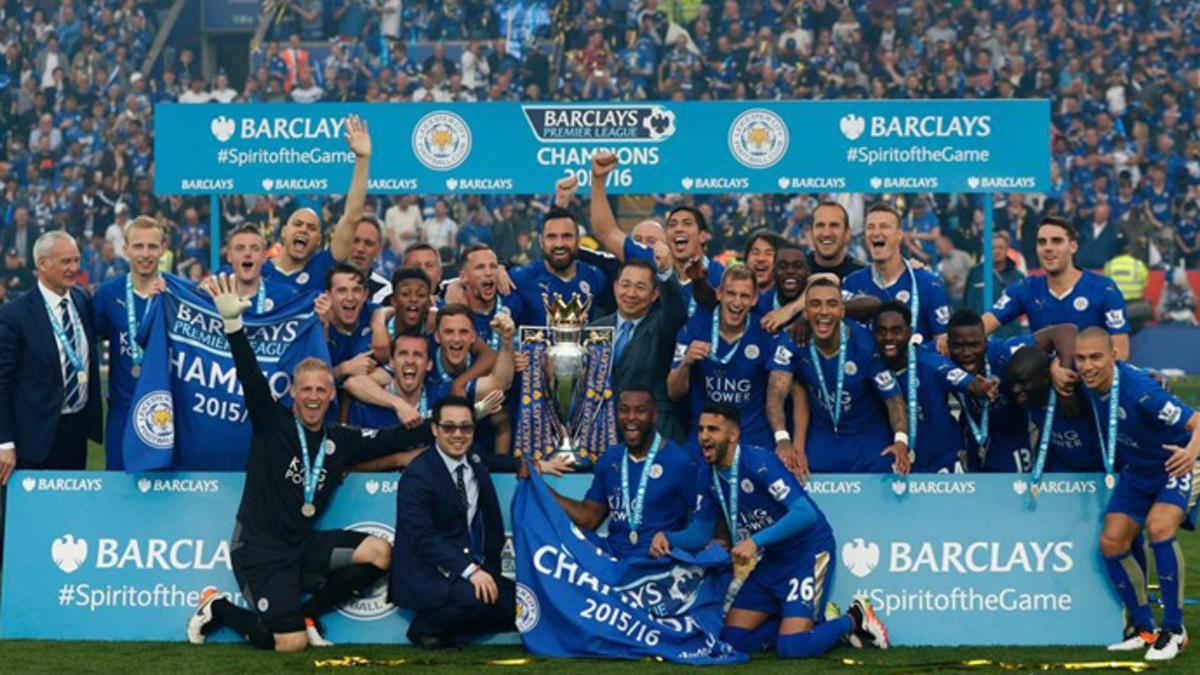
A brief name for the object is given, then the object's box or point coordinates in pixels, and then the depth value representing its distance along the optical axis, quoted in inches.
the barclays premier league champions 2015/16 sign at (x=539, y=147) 719.7
